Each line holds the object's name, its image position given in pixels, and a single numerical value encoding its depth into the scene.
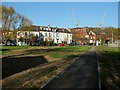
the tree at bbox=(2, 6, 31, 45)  37.72
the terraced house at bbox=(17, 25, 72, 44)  61.01
